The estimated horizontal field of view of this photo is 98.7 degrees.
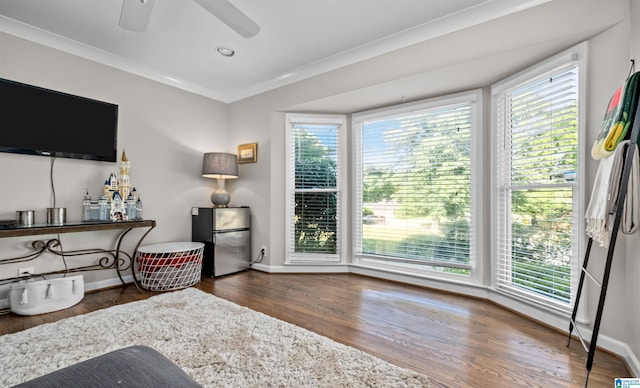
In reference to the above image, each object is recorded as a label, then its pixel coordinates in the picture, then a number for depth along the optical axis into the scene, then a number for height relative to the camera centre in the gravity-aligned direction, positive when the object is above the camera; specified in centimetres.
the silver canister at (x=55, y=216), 242 -18
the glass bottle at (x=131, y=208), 290 -13
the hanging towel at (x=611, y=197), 144 +0
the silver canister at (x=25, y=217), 228 -19
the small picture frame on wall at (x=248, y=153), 371 +59
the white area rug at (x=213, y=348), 143 -94
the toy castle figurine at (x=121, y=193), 273 +2
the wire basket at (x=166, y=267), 278 -73
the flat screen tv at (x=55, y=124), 232 +66
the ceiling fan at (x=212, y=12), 167 +117
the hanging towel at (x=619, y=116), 147 +45
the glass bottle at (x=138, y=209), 300 -15
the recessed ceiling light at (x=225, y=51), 278 +149
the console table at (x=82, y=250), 211 -47
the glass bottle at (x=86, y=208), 270 -13
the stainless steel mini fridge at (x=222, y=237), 329 -51
